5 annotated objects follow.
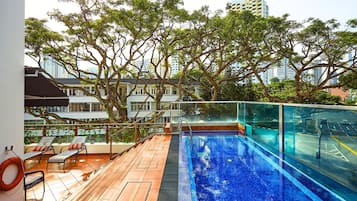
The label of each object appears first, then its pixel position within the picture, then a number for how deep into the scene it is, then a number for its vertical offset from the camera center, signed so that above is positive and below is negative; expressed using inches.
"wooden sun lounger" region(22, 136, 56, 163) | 236.2 -53.4
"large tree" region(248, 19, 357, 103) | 495.5 +108.8
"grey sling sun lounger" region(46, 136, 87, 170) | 220.1 -54.7
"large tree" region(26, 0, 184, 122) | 414.9 +123.2
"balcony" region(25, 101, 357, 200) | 131.0 -34.5
